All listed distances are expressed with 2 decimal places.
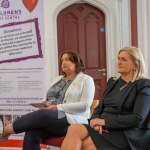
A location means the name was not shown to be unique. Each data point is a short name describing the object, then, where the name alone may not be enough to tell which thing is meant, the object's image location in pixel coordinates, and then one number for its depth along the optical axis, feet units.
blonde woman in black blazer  6.31
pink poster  11.62
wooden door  13.65
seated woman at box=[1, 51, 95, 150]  7.75
